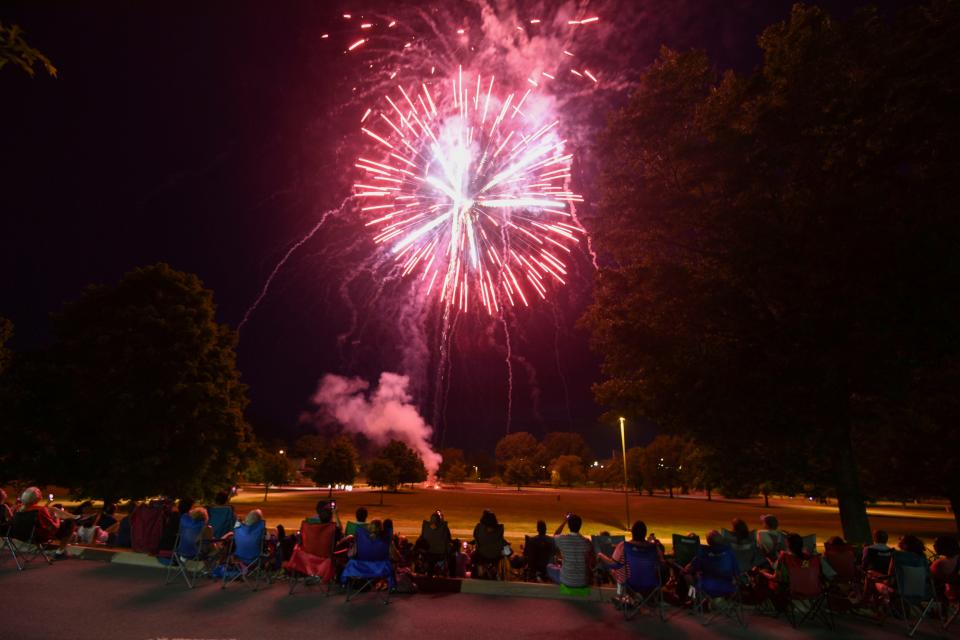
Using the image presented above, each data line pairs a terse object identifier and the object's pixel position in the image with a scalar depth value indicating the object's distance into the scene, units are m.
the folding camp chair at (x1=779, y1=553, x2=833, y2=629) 7.84
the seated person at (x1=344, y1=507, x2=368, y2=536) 9.44
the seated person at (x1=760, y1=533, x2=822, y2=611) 8.04
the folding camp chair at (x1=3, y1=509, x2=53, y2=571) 9.71
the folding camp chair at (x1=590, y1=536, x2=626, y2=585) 9.54
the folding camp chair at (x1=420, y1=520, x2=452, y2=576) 9.93
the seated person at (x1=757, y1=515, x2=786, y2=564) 9.38
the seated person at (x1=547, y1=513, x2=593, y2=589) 8.84
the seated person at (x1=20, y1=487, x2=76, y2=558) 9.94
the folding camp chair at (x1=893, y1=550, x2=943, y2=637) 7.93
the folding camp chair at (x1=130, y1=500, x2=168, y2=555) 10.42
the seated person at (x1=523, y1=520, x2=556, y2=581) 10.35
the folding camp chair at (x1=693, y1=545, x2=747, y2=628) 7.92
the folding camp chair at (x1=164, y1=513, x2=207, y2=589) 9.36
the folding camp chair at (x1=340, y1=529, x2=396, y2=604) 8.30
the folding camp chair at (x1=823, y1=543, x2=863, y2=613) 8.41
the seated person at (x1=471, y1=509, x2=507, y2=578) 10.09
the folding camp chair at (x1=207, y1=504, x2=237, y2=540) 9.89
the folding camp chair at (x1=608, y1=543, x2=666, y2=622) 8.02
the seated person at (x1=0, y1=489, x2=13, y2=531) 10.23
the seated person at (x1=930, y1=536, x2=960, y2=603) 8.30
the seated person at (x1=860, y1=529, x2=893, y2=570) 8.96
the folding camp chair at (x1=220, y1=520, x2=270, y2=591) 9.10
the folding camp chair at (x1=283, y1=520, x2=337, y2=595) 8.72
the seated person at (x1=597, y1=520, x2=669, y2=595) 8.16
